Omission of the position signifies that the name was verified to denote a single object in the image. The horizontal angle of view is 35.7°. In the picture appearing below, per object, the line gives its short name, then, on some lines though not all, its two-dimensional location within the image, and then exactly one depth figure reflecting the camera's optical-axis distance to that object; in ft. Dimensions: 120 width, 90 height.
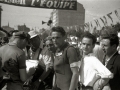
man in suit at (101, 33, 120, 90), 7.94
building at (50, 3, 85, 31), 465.06
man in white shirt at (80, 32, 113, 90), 7.32
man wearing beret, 9.63
